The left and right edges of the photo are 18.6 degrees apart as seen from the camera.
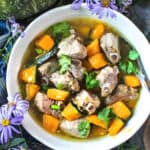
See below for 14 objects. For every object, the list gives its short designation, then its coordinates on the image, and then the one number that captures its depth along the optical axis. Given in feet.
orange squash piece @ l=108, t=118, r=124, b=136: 2.12
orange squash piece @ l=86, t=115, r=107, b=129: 2.10
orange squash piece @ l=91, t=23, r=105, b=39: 2.15
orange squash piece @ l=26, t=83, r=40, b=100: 2.10
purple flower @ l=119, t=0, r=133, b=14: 2.06
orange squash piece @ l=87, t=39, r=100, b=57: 2.11
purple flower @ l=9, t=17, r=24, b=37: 2.03
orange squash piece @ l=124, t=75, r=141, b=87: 2.14
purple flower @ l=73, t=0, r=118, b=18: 2.00
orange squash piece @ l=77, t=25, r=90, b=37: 2.16
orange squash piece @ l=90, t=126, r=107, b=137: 2.15
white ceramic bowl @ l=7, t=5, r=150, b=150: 2.07
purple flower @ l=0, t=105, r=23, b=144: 1.94
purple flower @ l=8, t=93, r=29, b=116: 1.94
